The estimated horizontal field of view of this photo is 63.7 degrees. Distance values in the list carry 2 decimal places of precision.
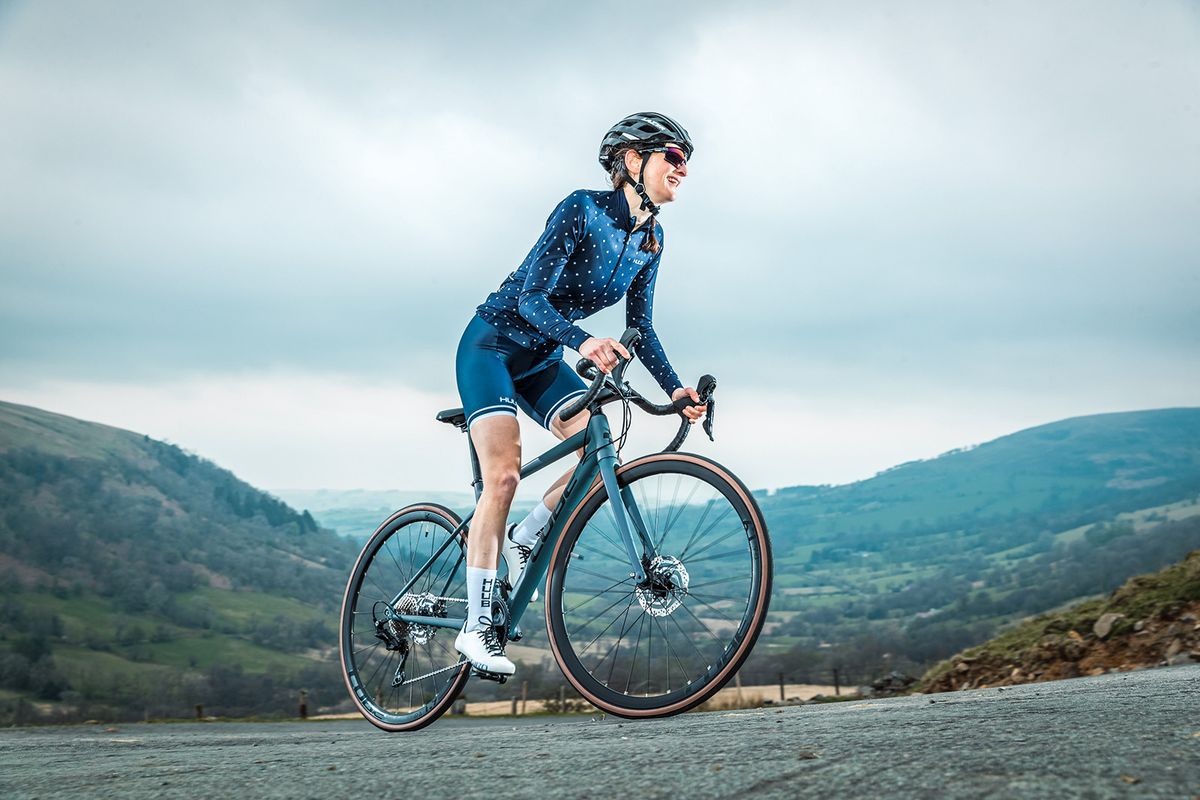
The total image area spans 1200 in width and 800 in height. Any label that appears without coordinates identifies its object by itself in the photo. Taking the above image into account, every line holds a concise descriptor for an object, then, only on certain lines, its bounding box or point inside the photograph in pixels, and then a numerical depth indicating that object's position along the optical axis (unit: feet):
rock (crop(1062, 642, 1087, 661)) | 35.32
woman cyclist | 16.93
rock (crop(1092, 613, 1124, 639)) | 35.99
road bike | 14.70
